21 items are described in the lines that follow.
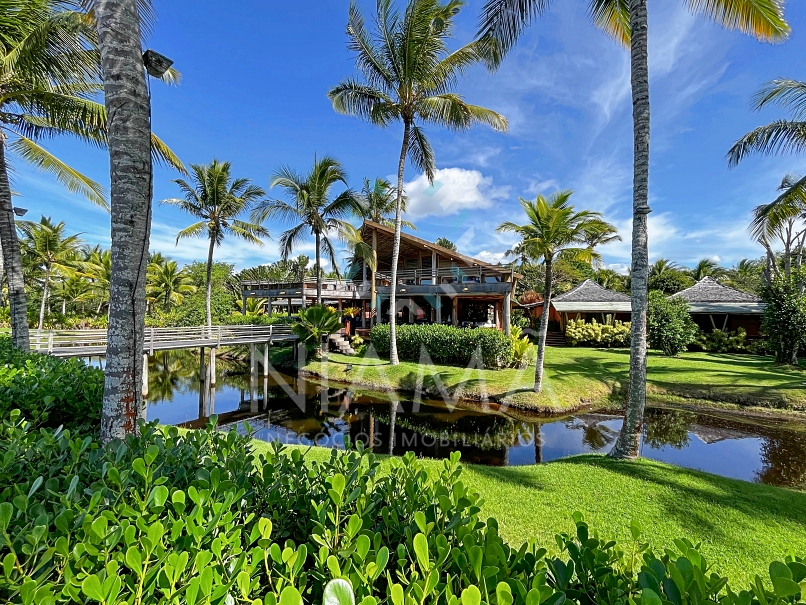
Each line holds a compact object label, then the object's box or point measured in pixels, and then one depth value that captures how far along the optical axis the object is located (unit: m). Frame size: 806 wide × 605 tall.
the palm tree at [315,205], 17.42
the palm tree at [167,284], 30.53
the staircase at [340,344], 18.42
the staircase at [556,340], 23.44
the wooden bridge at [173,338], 12.29
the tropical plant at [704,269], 37.22
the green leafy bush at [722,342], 19.14
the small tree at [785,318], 13.98
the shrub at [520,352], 14.64
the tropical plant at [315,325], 17.30
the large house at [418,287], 17.47
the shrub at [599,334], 21.80
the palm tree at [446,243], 41.22
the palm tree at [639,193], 5.75
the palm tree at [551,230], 9.80
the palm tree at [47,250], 23.91
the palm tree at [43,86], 6.29
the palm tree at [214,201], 18.58
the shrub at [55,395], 3.49
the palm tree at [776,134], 10.59
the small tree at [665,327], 16.56
